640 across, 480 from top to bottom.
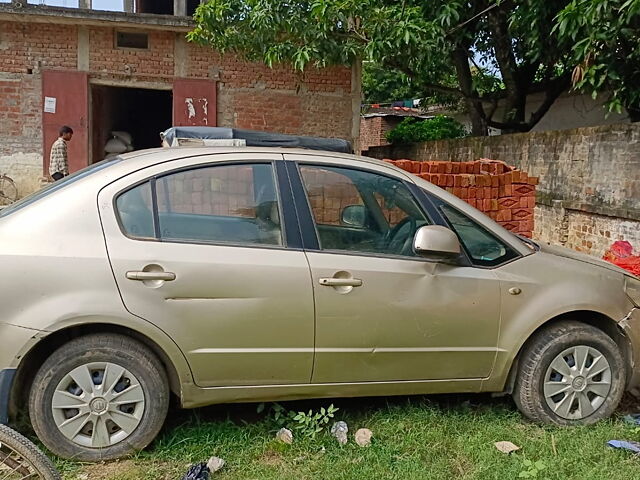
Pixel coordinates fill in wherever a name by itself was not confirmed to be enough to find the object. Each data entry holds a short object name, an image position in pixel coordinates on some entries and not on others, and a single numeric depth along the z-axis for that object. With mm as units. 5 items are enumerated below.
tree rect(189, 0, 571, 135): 8438
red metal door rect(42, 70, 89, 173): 10695
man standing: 9422
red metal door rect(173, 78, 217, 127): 11164
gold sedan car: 2846
